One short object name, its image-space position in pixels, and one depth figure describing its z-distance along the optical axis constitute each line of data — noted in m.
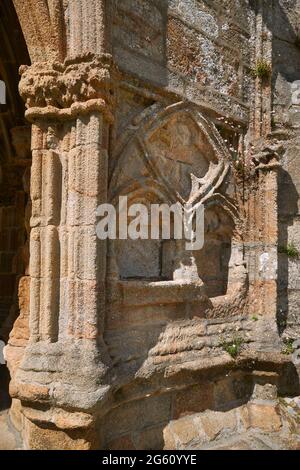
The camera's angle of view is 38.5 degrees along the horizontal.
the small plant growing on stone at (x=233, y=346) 3.88
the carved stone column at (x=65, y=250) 2.81
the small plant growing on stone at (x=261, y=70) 4.52
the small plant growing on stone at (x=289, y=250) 4.67
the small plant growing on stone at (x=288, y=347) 4.47
